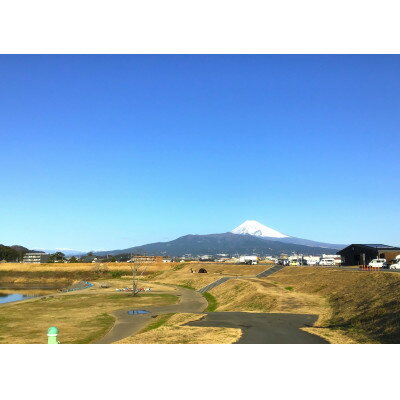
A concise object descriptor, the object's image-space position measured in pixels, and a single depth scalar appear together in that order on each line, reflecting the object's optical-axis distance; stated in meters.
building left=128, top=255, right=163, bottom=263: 147.88
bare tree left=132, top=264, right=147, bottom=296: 109.62
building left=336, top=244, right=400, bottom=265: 67.62
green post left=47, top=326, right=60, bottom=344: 8.12
